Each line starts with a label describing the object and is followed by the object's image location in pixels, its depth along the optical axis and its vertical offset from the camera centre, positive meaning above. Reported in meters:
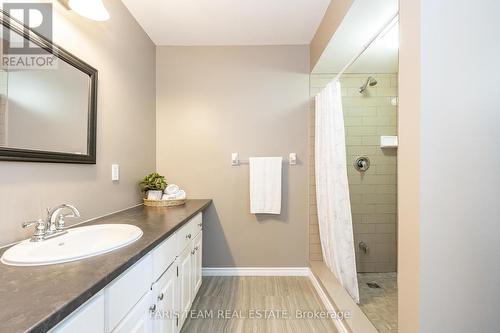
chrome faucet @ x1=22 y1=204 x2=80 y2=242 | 0.97 -0.26
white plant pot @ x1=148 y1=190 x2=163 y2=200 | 1.93 -0.23
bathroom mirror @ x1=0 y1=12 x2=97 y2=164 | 0.94 +0.34
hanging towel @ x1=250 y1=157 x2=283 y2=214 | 2.29 -0.19
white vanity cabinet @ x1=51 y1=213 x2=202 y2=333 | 0.67 -0.53
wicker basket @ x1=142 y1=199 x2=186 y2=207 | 1.89 -0.29
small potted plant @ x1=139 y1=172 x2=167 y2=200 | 1.94 -0.16
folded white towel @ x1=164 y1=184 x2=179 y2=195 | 2.01 -0.19
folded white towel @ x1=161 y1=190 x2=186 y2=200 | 1.97 -0.25
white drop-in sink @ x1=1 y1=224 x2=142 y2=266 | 0.77 -0.32
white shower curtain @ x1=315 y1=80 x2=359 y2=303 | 1.80 -0.21
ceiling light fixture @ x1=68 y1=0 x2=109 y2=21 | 1.21 +0.89
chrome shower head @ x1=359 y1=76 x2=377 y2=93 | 2.24 +0.87
